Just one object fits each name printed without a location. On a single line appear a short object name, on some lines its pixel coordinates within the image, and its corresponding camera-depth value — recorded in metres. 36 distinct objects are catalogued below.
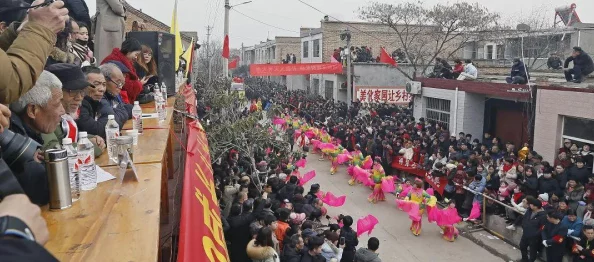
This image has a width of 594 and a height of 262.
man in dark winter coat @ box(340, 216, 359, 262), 6.89
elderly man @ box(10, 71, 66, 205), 1.98
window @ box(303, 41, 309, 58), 33.49
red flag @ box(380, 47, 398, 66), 19.41
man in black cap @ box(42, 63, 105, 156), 2.62
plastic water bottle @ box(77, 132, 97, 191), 2.23
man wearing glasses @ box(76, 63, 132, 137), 3.32
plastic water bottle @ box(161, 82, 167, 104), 5.99
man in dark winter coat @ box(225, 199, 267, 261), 6.21
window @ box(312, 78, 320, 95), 30.98
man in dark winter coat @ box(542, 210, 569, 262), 7.27
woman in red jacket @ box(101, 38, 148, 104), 5.29
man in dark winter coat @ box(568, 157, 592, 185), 8.82
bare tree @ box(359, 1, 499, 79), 21.16
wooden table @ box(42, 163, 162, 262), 1.58
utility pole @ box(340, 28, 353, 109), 21.08
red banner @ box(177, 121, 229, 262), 1.98
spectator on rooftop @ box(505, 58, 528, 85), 13.27
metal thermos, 1.90
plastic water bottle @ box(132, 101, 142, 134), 3.77
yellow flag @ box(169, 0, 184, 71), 9.72
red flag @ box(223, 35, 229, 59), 18.62
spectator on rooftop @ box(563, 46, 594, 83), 11.77
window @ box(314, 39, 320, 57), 30.86
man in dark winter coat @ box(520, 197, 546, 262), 7.71
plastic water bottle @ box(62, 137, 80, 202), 2.11
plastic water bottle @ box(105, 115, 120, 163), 2.88
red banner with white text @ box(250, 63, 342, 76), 21.48
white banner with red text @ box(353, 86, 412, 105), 21.44
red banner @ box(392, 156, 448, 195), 11.16
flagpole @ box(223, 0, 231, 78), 18.45
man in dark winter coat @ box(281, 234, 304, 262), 6.00
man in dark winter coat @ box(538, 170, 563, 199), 8.73
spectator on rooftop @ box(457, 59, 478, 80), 15.63
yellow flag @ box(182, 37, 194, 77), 14.39
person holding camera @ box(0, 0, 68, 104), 1.69
